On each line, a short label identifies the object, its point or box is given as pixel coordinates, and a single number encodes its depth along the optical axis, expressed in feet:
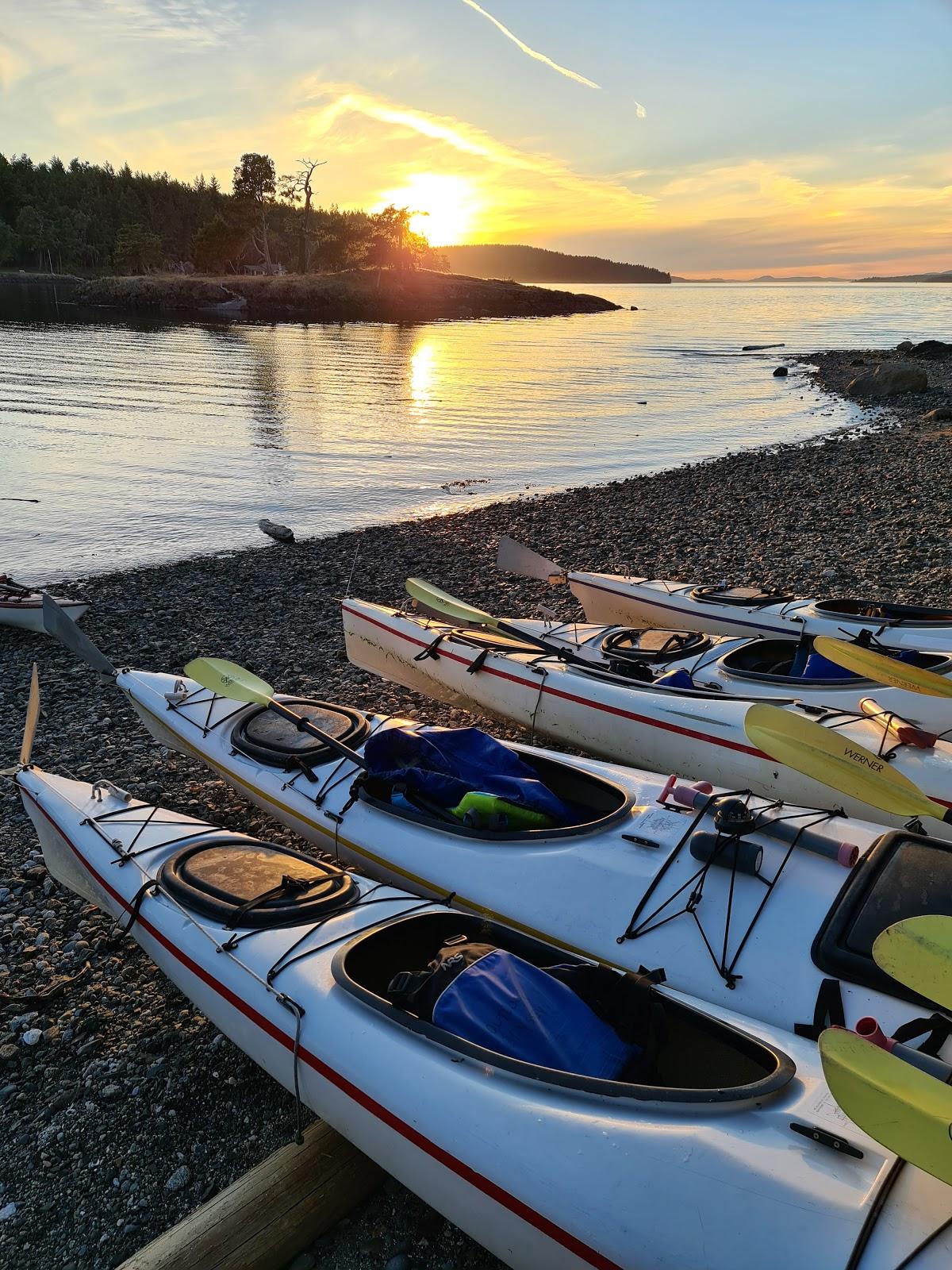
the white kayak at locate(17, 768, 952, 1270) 7.80
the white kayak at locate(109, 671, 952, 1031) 11.49
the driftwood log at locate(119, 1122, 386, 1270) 9.02
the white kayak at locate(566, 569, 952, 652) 21.80
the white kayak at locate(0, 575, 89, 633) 29.12
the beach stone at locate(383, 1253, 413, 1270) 9.84
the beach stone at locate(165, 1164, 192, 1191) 11.03
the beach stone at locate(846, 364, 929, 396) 91.91
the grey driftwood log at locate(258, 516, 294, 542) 44.32
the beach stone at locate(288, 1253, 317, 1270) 9.81
